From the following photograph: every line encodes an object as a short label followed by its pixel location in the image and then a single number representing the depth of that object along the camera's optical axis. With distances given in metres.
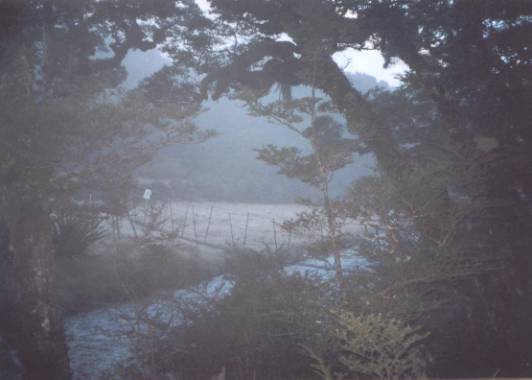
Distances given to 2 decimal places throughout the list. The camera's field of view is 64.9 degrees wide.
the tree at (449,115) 6.70
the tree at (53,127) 6.64
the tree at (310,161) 6.57
